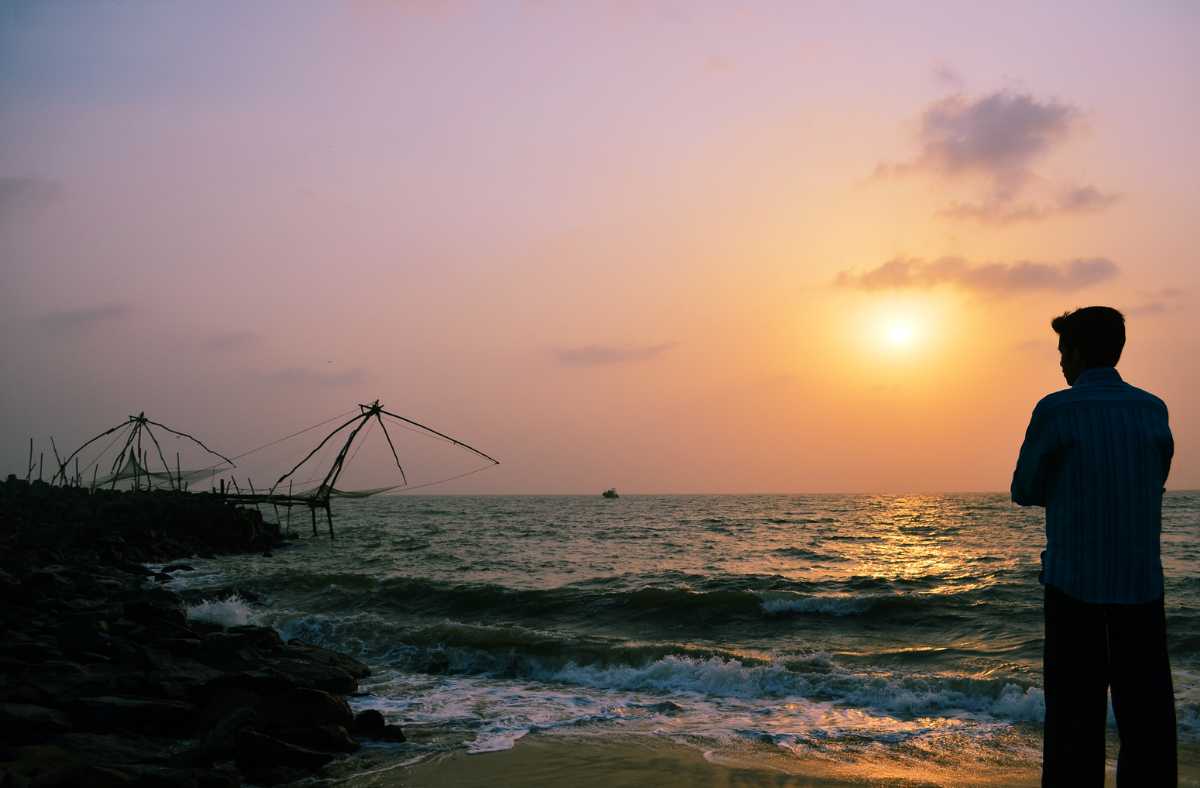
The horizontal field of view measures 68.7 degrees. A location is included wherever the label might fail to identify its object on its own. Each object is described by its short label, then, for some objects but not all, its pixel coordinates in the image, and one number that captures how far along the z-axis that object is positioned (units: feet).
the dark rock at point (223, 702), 22.59
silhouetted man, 10.54
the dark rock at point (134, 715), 21.18
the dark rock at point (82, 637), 28.55
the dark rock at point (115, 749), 18.71
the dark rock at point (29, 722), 19.30
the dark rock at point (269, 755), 19.90
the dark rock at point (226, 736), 19.80
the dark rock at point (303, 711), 22.77
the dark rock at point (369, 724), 23.79
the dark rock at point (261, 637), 32.17
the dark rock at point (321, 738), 21.79
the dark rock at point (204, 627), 37.40
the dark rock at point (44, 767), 15.75
